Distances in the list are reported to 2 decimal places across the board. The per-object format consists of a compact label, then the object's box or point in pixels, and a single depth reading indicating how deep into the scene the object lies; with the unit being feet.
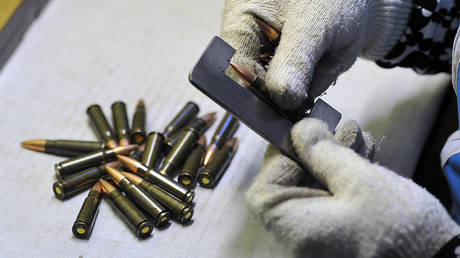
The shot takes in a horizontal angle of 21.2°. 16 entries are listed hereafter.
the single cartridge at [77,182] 2.65
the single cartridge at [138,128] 2.79
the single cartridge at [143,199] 2.61
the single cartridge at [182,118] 2.81
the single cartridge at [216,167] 2.69
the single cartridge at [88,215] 2.59
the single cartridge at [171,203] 2.62
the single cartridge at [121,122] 2.78
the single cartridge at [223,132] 2.78
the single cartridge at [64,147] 2.75
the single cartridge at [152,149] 2.71
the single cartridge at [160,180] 2.64
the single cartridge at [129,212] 2.59
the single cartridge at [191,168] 2.69
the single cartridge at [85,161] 2.70
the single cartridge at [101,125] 2.78
